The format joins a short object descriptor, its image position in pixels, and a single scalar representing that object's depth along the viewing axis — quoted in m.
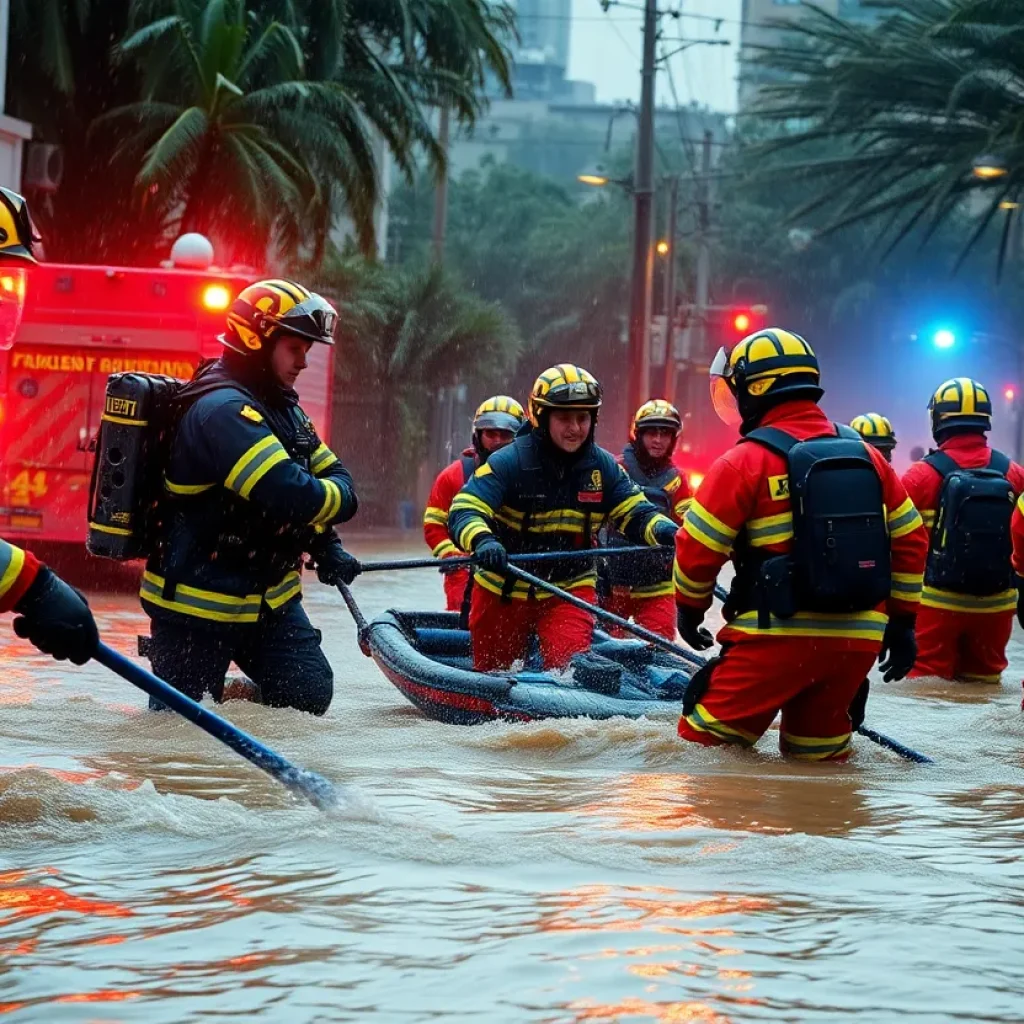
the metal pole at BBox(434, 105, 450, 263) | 39.76
